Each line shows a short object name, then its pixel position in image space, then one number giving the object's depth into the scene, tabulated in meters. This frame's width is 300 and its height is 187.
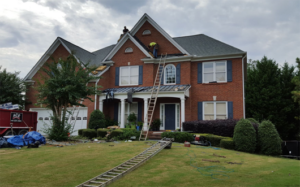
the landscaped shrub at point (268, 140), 12.62
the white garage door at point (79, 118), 21.54
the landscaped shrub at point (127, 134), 15.94
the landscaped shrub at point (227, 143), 13.39
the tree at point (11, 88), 21.97
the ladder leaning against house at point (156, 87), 18.26
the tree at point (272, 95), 23.91
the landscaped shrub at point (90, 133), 17.84
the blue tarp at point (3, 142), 12.87
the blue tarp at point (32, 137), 13.22
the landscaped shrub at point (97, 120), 18.89
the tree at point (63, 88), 14.75
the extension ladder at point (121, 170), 6.11
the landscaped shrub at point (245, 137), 12.77
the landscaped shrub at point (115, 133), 16.37
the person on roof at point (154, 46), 21.46
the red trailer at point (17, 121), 15.28
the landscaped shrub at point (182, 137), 15.01
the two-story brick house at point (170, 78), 19.02
